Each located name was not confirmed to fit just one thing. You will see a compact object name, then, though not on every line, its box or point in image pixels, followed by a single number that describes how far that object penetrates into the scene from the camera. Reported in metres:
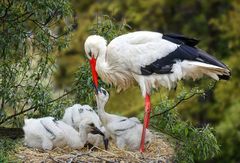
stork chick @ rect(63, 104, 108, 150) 17.57
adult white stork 17.28
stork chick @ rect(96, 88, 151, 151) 17.48
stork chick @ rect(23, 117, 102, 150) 17.05
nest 16.08
